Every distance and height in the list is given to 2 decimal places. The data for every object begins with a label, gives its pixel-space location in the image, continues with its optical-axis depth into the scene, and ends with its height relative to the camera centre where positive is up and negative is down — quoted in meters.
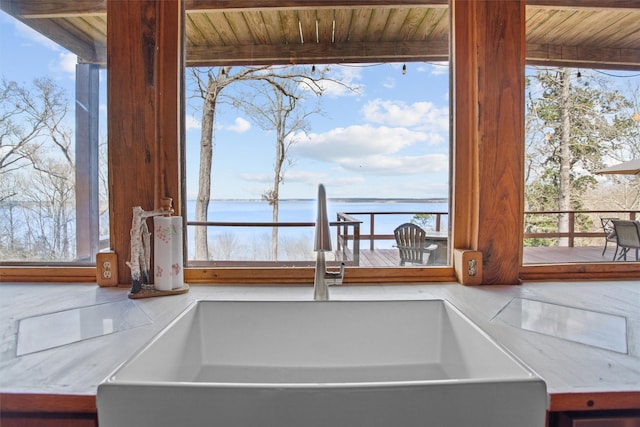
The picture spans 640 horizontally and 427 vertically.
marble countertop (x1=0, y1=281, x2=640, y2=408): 0.58 -0.29
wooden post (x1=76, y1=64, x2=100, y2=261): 1.26 +0.21
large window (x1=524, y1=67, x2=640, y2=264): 1.33 +0.22
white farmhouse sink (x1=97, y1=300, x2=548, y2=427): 0.49 -0.32
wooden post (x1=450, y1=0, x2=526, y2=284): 1.13 +0.32
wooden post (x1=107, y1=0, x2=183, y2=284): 1.12 +0.39
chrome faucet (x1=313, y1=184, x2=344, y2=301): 0.94 -0.11
